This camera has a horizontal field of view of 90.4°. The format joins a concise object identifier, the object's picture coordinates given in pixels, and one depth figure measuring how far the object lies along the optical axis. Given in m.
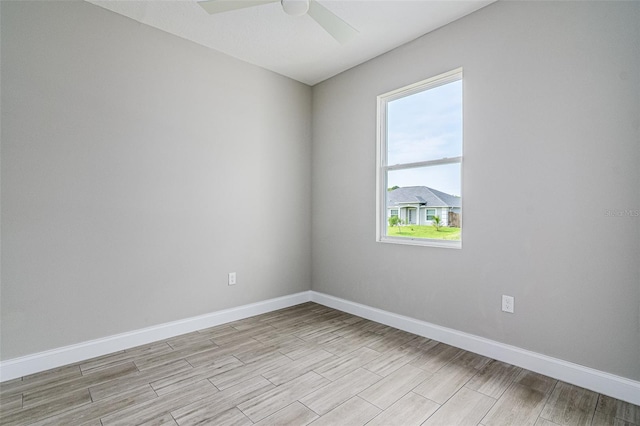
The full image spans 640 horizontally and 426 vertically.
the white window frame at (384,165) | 3.01
